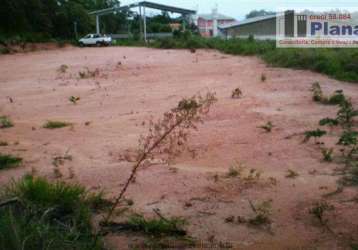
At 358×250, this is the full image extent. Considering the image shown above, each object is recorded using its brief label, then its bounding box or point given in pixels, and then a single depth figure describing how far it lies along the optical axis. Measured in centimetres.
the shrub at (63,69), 1391
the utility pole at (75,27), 3662
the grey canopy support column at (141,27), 3658
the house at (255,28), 2757
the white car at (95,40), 3231
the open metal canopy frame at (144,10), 3656
